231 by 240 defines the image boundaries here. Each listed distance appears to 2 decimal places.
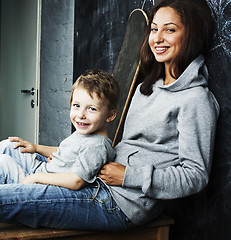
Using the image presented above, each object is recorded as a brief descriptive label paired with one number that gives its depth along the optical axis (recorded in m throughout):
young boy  1.54
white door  4.23
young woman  1.49
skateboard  2.28
